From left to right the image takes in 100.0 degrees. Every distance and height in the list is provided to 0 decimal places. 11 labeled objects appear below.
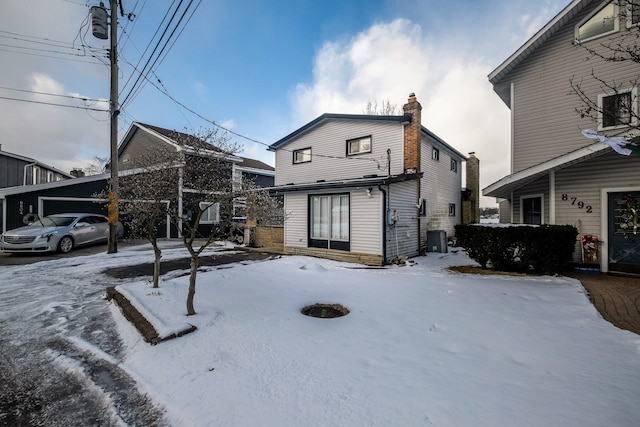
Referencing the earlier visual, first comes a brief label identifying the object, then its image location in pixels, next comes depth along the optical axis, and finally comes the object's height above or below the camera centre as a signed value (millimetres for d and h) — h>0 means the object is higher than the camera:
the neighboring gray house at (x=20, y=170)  19219 +3347
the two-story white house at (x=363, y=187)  9906 +1161
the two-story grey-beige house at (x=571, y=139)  7570 +2641
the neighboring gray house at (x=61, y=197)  13344 +874
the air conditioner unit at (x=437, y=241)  12289 -1146
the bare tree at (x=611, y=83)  7938 +4150
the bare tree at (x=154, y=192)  4613 +398
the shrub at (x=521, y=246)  7223 -838
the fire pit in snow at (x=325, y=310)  4700 -1730
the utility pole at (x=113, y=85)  10680 +5333
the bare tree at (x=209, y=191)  4371 +411
